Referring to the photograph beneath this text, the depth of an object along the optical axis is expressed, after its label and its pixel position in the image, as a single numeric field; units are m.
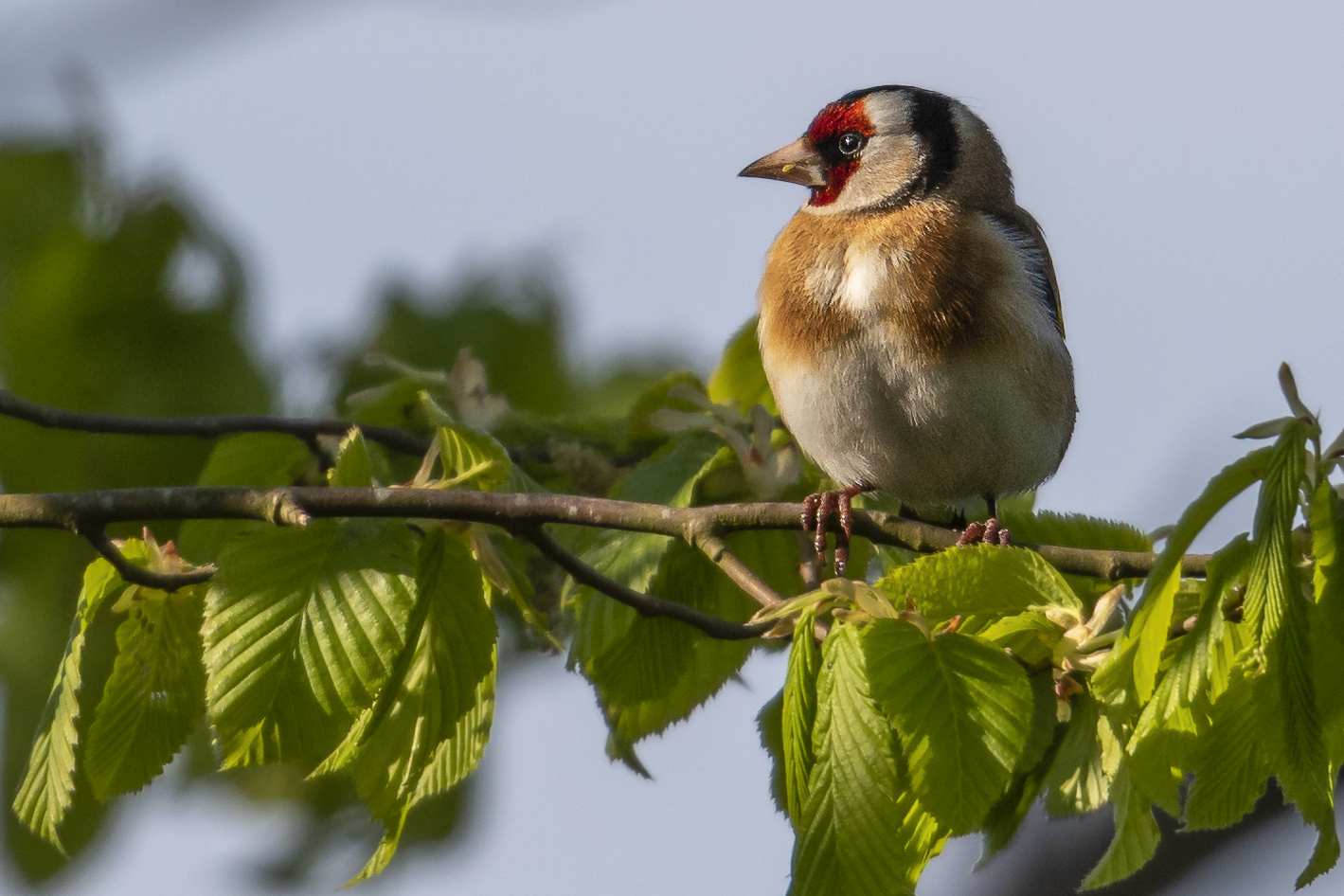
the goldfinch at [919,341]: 8.03
